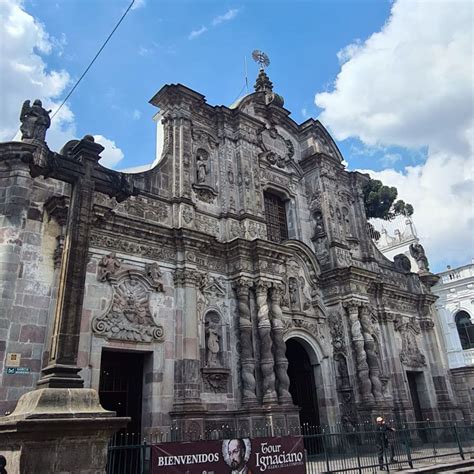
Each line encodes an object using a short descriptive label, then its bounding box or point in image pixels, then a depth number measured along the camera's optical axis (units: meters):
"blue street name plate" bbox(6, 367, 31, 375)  9.48
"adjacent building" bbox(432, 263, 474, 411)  22.97
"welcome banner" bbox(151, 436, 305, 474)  6.81
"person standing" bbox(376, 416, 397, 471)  10.57
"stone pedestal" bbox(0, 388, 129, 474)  5.29
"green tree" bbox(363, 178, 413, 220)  32.62
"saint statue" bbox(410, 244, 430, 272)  22.75
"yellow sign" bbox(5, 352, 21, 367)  9.54
